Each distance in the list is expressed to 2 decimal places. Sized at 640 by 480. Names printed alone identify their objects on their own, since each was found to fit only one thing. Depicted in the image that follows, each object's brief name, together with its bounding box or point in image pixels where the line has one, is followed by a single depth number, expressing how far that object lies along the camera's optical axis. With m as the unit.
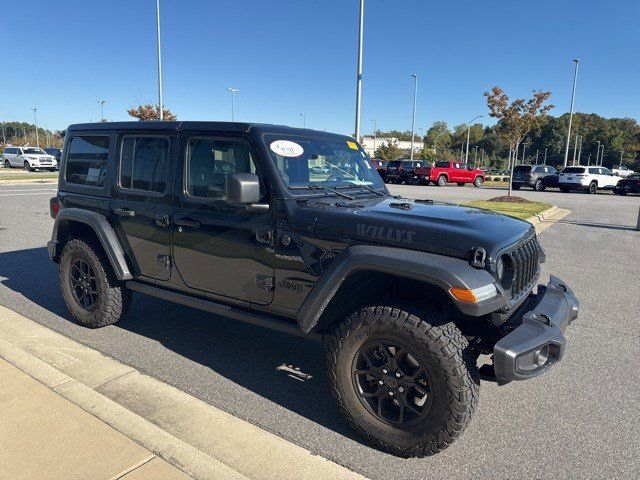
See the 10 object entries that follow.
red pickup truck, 29.88
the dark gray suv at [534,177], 28.09
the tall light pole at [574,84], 36.69
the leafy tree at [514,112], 18.41
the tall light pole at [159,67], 23.42
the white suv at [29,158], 34.56
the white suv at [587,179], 27.44
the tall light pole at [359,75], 16.28
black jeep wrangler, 2.65
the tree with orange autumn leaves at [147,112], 31.42
